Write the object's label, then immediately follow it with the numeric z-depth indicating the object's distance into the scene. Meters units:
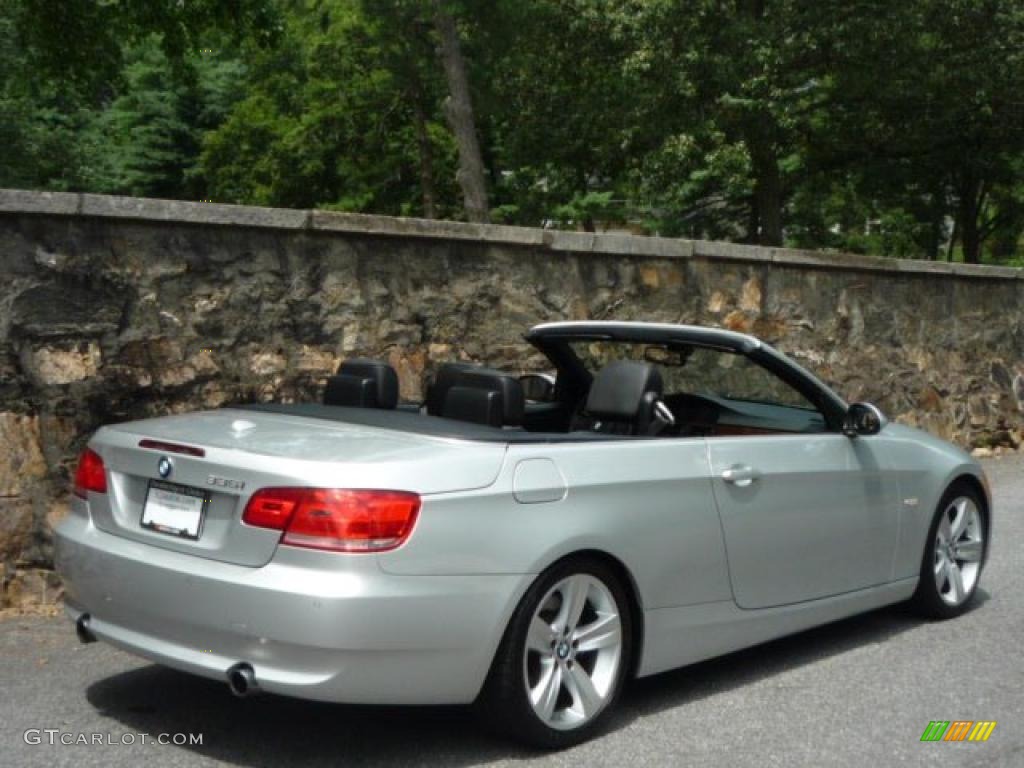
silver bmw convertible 4.23
